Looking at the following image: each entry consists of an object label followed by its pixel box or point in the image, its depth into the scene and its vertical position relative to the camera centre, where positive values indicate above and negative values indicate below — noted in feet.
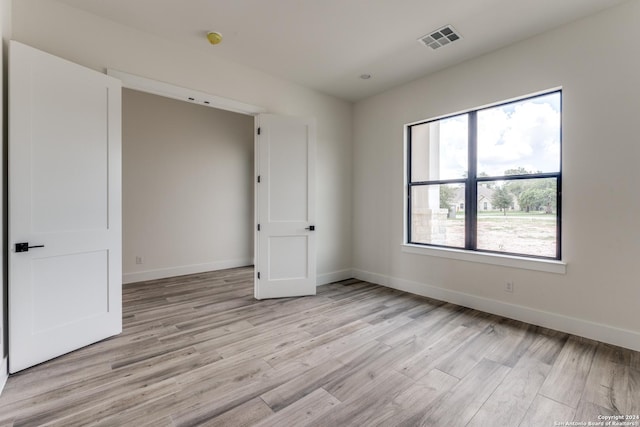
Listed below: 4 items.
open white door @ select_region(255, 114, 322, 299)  12.23 +0.15
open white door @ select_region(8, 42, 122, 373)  6.89 +0.11
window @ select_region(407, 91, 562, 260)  9.66 +1.25
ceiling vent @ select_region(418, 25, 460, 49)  9.34 +5.85
